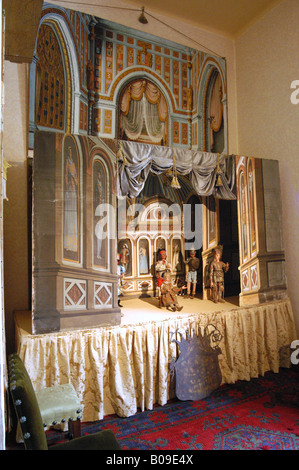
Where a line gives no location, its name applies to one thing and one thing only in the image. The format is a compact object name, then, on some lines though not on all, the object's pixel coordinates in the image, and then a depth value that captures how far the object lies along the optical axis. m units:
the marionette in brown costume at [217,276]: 4.75
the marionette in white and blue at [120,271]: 4.64
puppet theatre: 3.24
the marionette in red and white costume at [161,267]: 4.61
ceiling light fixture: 4.97
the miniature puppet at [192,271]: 5.20
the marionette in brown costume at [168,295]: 4.35
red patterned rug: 2.80
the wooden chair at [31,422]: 1.75
